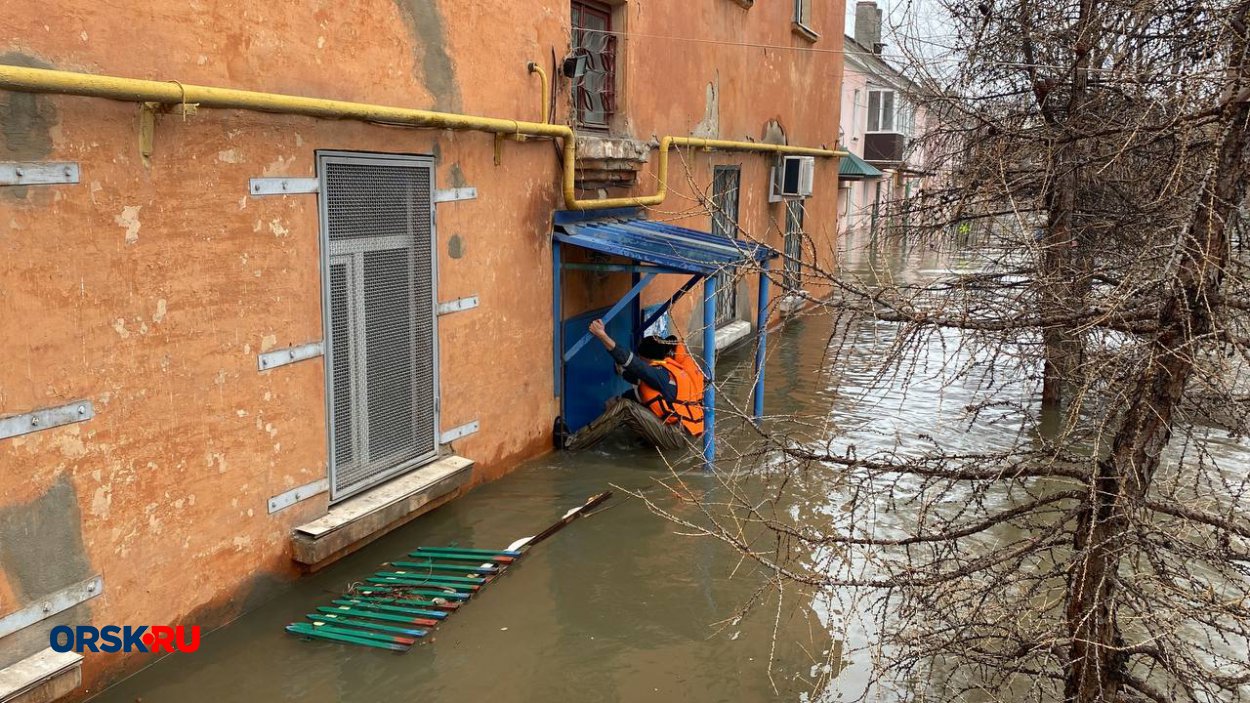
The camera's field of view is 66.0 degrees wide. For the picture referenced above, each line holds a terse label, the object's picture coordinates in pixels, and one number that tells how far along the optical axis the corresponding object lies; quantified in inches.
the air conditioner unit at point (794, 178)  538.0
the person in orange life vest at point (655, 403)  326.0
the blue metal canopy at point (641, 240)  296.0
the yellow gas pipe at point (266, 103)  150.6
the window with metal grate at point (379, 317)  224.7
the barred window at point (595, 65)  341.7
